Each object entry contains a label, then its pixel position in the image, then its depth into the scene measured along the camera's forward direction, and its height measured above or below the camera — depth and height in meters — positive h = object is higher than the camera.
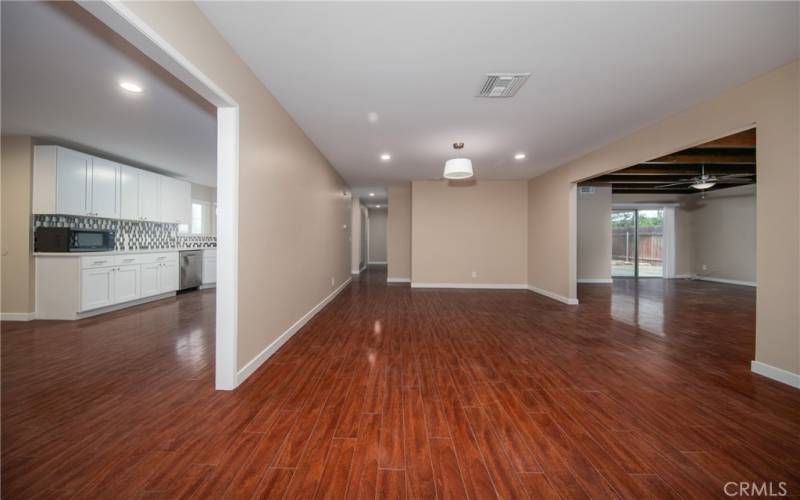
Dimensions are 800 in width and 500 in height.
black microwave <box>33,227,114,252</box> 4.30 +0.16
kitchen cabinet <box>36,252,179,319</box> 4.27 -0.51
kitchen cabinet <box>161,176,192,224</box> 6.02 +1.04
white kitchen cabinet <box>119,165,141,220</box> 5.13 +1.01
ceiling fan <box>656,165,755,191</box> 5.99 +1.51
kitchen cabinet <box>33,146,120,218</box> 4.21 +1.00
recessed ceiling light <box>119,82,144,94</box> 2.77 +1.54
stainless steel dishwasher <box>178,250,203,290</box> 6.40 -0.40
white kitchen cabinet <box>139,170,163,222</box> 5.51 +1.02
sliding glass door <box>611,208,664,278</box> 9.34 +0.33
